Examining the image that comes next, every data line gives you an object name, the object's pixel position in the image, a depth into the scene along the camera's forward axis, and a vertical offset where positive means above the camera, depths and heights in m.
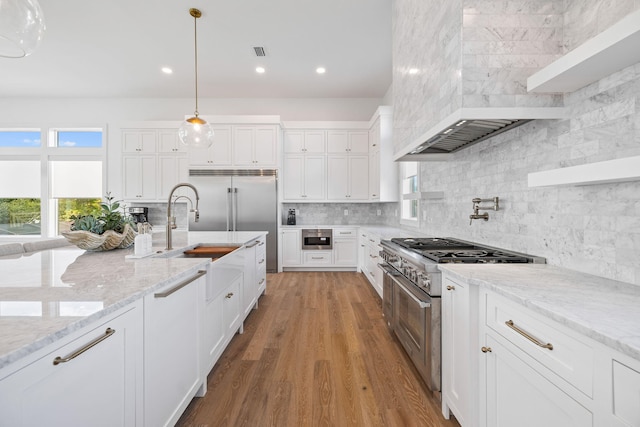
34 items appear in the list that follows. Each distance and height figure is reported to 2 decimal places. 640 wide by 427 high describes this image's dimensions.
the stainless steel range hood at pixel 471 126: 1.50 +0.54
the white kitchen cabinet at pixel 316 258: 5.12 -0.85
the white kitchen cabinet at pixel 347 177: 5.32 +0.67
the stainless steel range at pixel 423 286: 1.63 -0.51
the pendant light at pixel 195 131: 3.12 +0.92
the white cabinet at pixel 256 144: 5.07 +1.24
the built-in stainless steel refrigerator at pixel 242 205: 4.97 +0.13
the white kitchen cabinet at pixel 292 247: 5.10 -0.64
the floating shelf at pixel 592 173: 0.89 +0.14
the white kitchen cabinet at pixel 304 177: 5.30 +0.67
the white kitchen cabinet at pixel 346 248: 5.12 -0.66
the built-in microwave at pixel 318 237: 5.11 -0.46
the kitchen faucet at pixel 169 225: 2.01 -0.09
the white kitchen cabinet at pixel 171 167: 5.27 +0.85
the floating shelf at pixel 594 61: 0.94 +0.60
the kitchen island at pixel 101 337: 0.68 -0.40
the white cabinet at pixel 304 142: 5.30 +1.34
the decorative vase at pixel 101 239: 1.79 -0.18
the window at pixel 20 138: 5.54 +1.48
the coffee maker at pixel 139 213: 5.24 -0.02
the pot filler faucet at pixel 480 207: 2.01 +0.03
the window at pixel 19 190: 5.52 +0.44
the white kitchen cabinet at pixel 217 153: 5.07 +1.08
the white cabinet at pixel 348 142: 5.31 +1.34
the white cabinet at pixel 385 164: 4.60 +0.81
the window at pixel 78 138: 5.61 +1.50
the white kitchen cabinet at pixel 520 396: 0.84 -0.64
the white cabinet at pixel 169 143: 5.27 +1.31
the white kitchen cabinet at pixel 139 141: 5.24 +1.34
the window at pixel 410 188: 3.96 +0.36
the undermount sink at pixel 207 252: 2.43 -0.35
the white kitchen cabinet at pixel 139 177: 5.25 +0.66
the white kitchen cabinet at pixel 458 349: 1.32 -0.71
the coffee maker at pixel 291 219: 5.39 -0.14
